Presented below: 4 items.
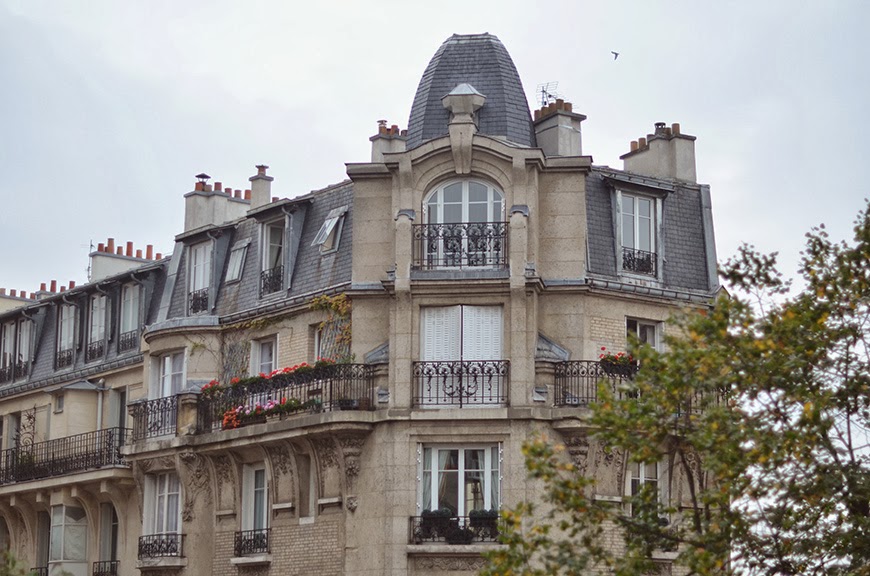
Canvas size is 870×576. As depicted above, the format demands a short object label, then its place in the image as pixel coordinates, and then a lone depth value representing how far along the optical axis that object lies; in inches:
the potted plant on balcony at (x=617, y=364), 1264.8
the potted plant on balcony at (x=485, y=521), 1228.5
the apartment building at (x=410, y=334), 1250.0
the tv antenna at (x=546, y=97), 1418.6
